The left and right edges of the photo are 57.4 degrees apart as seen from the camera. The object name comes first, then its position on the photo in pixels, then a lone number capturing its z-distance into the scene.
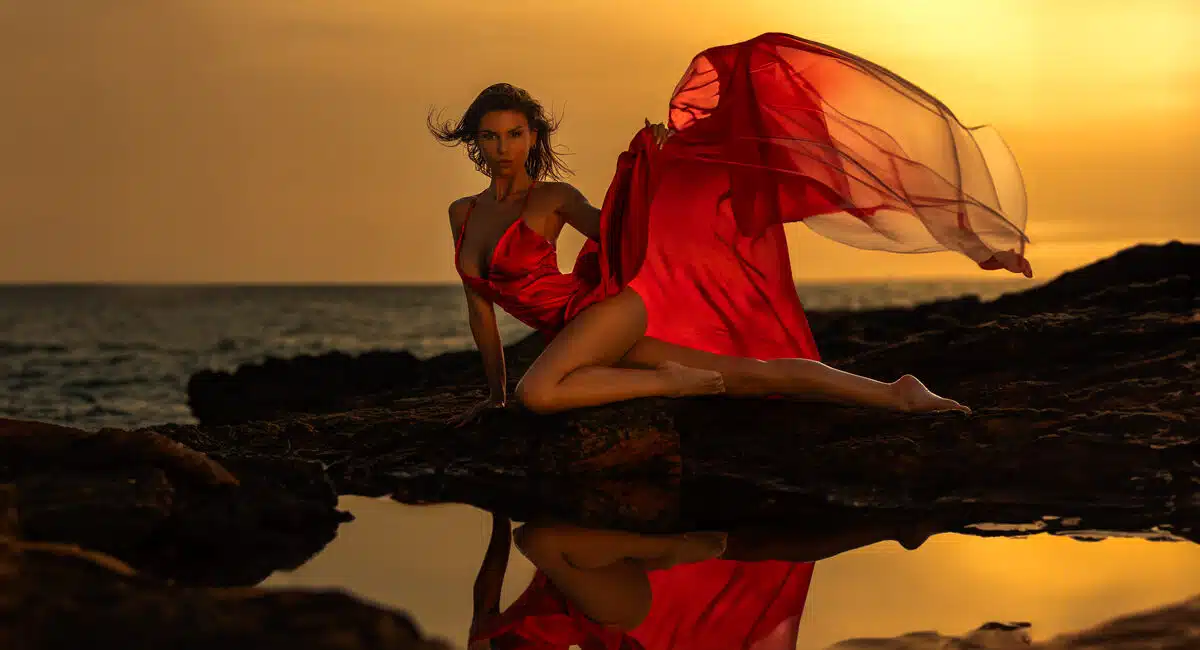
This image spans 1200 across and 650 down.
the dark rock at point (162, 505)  2.93
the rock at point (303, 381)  8.27
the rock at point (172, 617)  1.83
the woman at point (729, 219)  4.08
